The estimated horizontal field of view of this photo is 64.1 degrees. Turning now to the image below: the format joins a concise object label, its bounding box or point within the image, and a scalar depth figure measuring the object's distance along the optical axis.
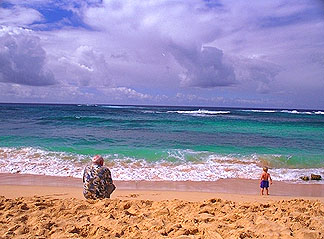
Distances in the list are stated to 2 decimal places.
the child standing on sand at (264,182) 7.80
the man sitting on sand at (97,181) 5.45
